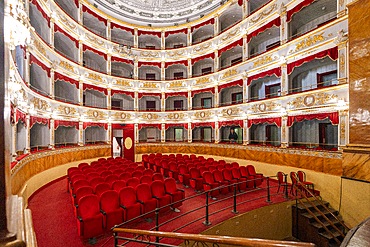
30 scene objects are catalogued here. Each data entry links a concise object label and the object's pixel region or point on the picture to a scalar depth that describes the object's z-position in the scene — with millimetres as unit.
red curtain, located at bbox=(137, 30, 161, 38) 17350
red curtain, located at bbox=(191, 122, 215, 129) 14826
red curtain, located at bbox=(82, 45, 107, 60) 13523
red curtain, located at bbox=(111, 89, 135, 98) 15692
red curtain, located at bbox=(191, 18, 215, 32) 15295
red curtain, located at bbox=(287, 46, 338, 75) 8086
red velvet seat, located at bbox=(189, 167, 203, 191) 7266
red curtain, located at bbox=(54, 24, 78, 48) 10661
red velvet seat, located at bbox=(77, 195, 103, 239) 3969
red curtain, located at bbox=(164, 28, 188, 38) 17095
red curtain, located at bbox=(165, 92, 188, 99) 16834
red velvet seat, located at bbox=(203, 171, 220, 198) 6727
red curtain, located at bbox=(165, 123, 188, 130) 16609
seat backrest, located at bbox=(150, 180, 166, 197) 5637
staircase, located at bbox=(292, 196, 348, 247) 6098
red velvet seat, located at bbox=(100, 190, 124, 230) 4367
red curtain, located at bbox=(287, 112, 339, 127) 7898
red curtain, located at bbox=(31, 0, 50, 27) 8459
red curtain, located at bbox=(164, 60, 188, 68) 16953
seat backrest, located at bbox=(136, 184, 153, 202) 5281
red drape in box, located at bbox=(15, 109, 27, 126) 5808
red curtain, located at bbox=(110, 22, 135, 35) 15985
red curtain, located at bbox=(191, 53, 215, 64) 15386
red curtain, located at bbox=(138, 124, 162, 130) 16766
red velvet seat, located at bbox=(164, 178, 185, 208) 5766
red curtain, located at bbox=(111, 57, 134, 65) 15918
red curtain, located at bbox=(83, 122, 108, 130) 13202
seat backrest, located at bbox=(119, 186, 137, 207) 4949
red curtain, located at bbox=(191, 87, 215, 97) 15204
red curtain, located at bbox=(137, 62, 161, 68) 17281
